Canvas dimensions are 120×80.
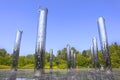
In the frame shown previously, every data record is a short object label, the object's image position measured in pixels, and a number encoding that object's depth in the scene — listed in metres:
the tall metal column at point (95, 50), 14.00
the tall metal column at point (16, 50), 11.52
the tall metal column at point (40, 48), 6.99
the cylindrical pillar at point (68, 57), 15.87
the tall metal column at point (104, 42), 8.64
